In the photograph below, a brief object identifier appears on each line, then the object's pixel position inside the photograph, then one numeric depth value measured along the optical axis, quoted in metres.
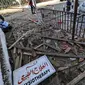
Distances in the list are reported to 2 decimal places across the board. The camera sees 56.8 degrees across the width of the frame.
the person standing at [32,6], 7.15
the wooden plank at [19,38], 4.16
